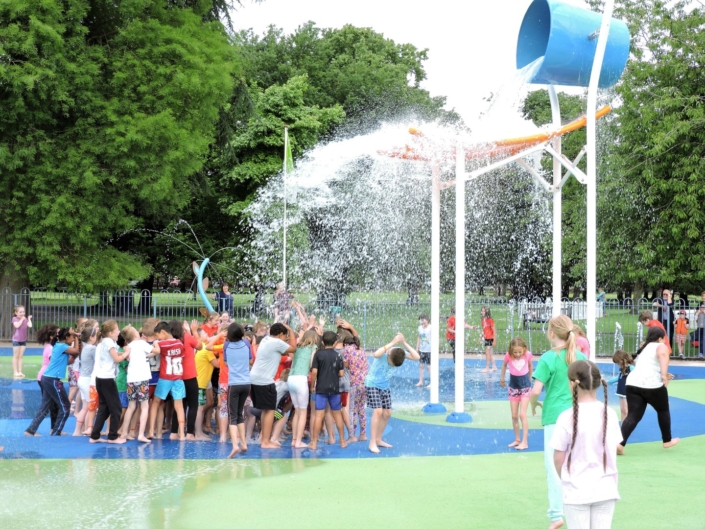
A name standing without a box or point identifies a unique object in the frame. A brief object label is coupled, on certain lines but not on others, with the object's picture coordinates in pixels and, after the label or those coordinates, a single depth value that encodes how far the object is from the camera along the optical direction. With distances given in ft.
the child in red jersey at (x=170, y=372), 32.71
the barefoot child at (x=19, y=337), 56.44
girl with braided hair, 15.07
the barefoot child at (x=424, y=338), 53.36
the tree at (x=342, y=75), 143.95
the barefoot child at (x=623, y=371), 32.14
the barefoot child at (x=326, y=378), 32.32
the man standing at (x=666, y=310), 69.59
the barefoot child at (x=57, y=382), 34.09
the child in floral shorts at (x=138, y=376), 32.78
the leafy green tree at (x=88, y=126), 78.89
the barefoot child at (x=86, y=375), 34.55
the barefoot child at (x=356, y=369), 33.63
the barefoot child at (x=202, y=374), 34.42
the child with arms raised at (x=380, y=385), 30.63
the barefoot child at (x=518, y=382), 32.27
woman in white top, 29.84
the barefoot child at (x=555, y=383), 20.43
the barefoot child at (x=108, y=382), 32.30
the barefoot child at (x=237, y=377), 31.04
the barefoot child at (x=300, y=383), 32.35
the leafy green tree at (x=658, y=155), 78.48
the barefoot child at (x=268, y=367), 31.37
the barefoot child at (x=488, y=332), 61.00
